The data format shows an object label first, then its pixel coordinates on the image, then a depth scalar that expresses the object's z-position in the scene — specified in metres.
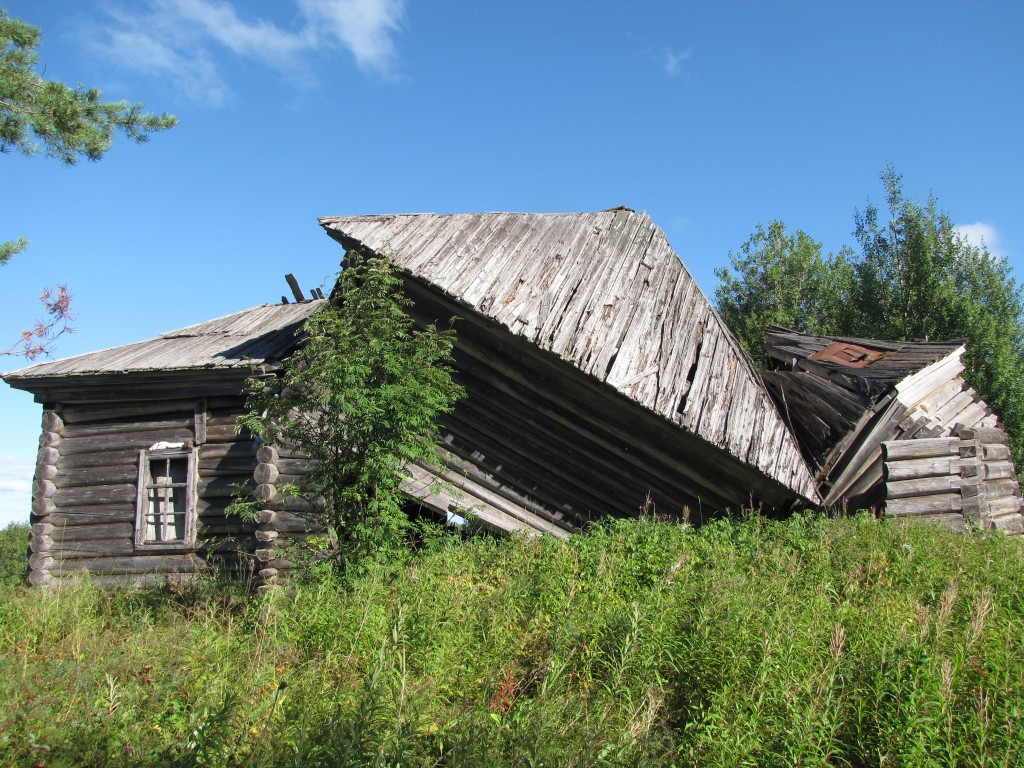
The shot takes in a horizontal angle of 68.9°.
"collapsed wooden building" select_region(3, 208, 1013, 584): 7.58
